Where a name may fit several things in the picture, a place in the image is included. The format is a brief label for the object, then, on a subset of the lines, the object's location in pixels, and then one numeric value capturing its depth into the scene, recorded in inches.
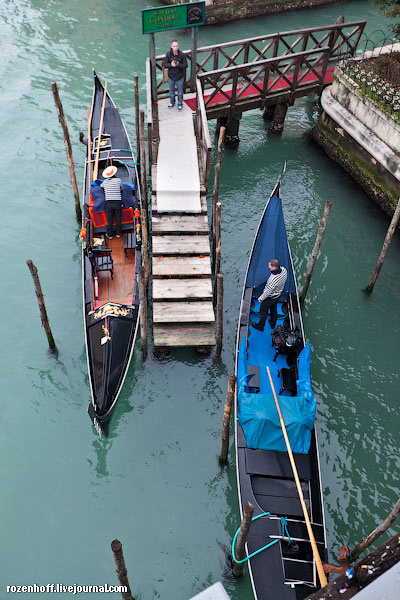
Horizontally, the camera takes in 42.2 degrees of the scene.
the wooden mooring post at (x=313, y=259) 305.1
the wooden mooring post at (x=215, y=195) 346.3
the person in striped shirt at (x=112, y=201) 327.0
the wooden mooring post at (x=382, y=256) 329.4
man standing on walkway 379.9
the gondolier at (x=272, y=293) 283.7
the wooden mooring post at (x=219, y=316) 278.7
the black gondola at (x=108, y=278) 270.1
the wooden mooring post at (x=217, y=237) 322.0
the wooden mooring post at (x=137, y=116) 395.5
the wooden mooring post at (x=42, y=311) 265.4
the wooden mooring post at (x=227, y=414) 232.2
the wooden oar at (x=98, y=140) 374.3
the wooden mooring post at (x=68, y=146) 354.9
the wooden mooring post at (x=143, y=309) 275.7
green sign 353.1
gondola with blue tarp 207.6
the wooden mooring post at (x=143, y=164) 355.1
